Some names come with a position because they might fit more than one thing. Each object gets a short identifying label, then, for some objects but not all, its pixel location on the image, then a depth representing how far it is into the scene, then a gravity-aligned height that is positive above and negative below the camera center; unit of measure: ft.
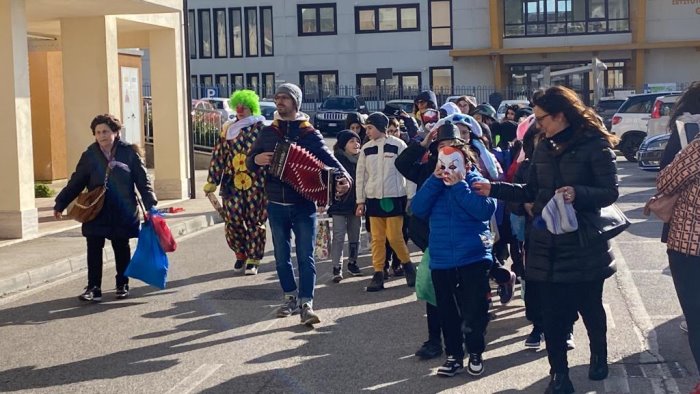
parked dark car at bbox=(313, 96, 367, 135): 137.39 +3.00
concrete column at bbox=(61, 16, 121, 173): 56.39 +3.87
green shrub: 65.31 -2.92
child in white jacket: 32.53 -1.83
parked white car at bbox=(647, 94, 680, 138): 78.18 +0.70
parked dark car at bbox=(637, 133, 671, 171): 65.87 -1.79
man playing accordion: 27.66 -1.50
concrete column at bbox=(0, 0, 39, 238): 44.96 +0.88
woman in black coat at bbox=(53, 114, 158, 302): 31.83 -1.41
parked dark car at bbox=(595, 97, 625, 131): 108.58 +2.07
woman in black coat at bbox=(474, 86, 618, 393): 19.81 -1.29
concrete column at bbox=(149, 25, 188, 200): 64.23 +1.72
